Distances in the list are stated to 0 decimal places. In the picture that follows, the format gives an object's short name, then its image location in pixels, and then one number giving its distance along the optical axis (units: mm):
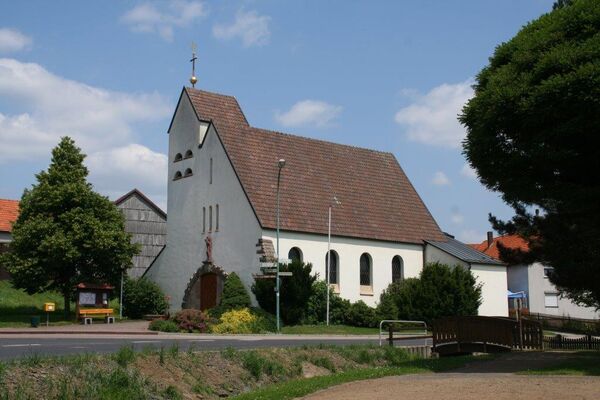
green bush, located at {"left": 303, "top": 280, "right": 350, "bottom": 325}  40475
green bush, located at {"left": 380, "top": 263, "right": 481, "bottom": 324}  41500
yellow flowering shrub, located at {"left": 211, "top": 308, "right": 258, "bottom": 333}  35194
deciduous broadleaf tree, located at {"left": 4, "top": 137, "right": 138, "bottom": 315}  39688
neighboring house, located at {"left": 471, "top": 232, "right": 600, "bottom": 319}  65250
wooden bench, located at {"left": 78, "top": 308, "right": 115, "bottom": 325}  38969
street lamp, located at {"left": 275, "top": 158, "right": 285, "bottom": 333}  36375
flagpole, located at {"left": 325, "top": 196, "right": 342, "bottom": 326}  42844
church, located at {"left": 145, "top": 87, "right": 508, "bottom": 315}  41938
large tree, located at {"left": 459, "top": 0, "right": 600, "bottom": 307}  17062
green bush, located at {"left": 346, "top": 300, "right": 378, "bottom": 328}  41094
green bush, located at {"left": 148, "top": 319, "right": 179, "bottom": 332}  33969
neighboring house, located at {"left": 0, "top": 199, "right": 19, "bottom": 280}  55438
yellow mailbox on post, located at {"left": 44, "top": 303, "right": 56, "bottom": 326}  36969
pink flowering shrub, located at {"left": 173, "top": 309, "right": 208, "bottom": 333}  34562
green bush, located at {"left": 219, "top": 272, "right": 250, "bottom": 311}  39438
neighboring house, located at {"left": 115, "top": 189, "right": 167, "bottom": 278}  63156
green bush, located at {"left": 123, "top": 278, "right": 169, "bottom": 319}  44938
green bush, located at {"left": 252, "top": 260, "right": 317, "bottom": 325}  38750
